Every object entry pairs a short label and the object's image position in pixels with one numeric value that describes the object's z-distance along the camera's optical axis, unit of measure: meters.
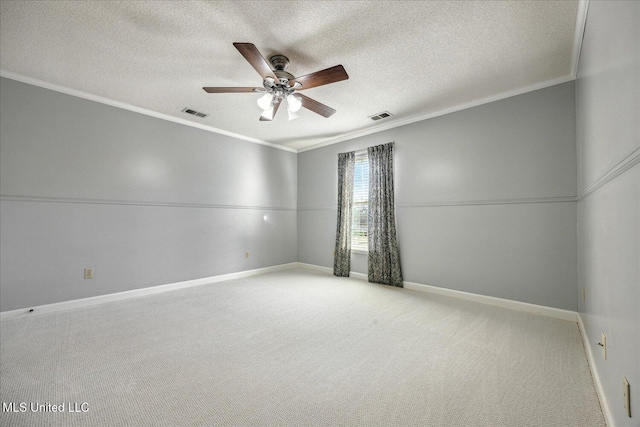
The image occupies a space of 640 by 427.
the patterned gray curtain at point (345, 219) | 4.92
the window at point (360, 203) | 4.82
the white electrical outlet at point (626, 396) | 1.09
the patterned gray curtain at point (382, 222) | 4.23
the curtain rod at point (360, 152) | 4.78
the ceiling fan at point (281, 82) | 2.19
